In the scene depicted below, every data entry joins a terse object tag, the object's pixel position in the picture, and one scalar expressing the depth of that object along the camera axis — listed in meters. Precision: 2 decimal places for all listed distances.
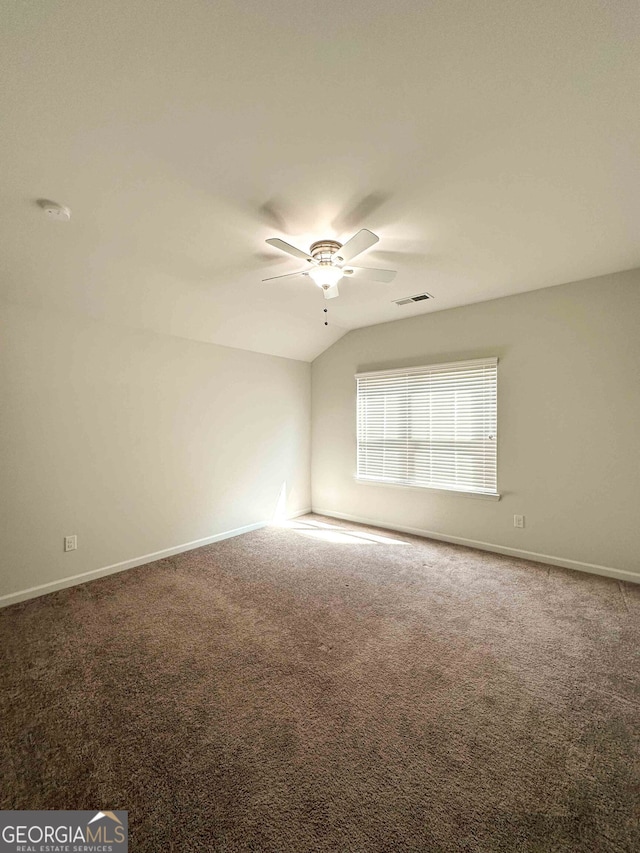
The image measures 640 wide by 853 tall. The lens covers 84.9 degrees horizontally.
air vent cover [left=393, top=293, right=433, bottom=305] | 3.66
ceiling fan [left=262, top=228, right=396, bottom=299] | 2.04
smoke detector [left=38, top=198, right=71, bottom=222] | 1.98
